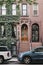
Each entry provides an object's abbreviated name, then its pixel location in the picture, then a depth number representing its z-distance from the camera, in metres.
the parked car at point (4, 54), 11.64
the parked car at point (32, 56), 11.27
